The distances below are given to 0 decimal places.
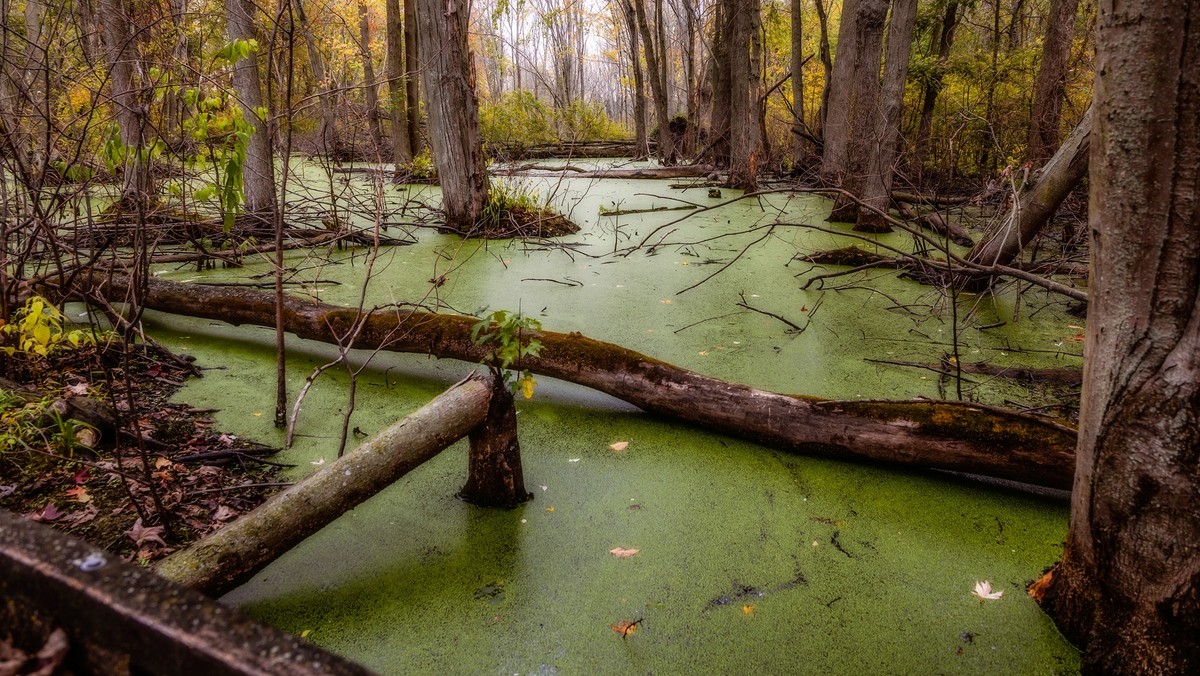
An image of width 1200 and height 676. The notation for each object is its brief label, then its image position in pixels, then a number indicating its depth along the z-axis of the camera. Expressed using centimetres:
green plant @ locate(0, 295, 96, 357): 199
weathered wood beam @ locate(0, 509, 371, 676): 59
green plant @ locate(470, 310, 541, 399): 197
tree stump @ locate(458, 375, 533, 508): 196
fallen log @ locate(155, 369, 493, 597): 142
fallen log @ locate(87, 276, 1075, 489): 197
